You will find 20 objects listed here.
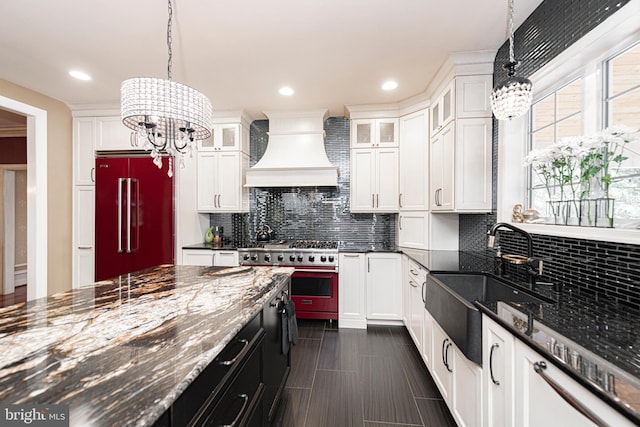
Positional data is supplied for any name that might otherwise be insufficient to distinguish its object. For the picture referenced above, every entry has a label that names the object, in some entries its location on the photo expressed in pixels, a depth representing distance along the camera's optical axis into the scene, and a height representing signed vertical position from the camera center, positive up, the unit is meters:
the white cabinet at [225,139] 3.68 +0.98
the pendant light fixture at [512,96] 1.49 +0.64
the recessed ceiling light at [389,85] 2.90 +1.37
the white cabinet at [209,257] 3.45 -0.58
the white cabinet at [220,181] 3.69 +0.41
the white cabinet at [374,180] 3.48 +0.41
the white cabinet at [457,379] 1.33 -0.95
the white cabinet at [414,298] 2.37 -0.84
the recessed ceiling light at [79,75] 2.73 +1.39
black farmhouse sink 1.31 -0.53
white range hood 3.57 +0.75
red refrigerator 3.50 -0.07
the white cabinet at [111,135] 3.57 +1.00
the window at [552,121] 1.74 +0.64
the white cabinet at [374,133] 3.48 +1.02
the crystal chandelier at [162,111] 1.46 +0.57
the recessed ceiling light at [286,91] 3.04 +1.37
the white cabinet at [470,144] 2.45 +0.62
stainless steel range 3.29 -0.80
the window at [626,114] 1.32 +0.52
